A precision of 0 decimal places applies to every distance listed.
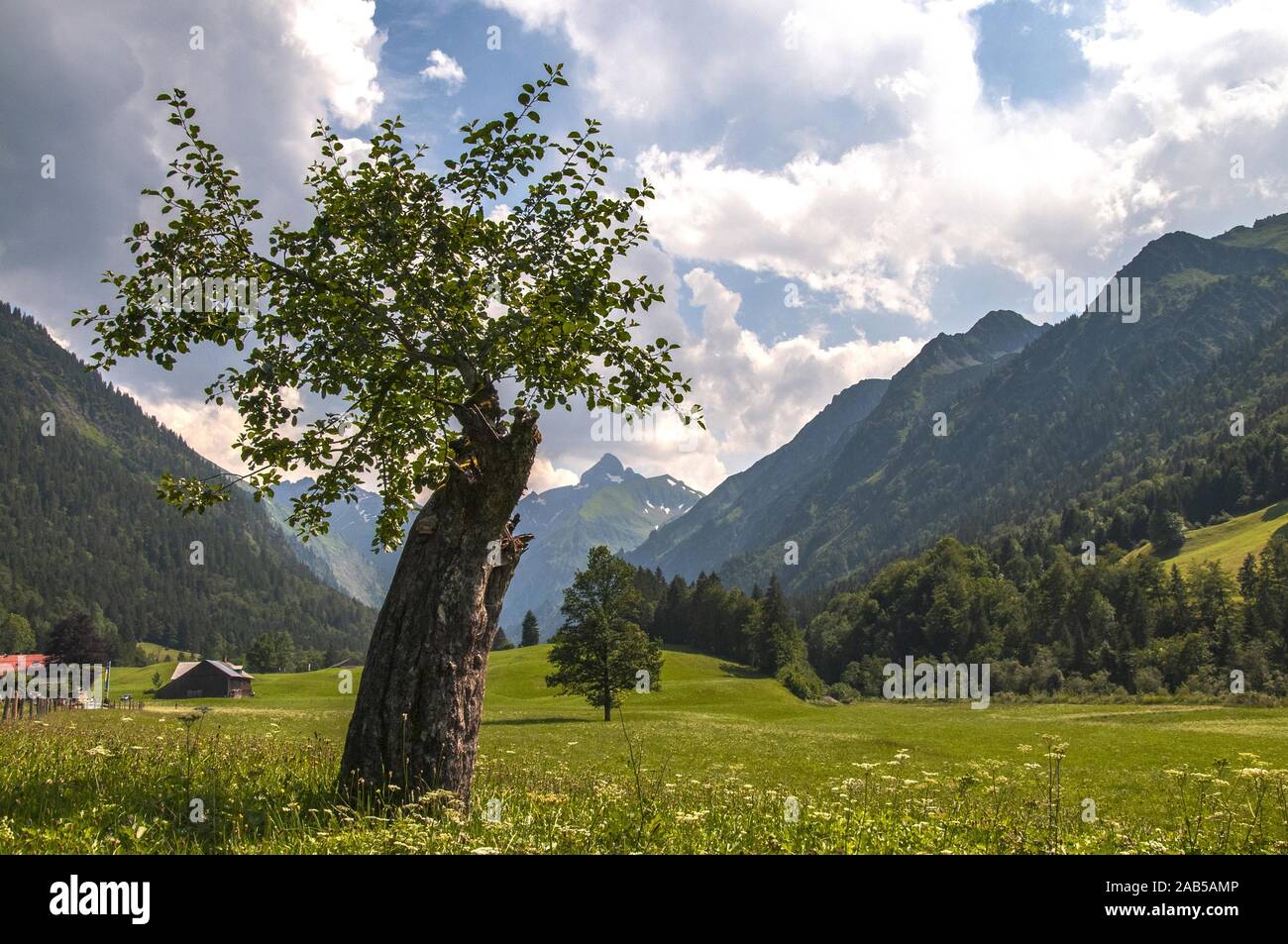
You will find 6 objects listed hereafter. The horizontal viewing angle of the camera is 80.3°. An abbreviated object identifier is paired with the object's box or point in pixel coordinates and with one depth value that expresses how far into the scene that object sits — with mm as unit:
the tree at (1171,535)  194375
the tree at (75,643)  99562
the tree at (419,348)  10742
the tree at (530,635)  196838
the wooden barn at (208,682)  135125
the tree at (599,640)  64625
